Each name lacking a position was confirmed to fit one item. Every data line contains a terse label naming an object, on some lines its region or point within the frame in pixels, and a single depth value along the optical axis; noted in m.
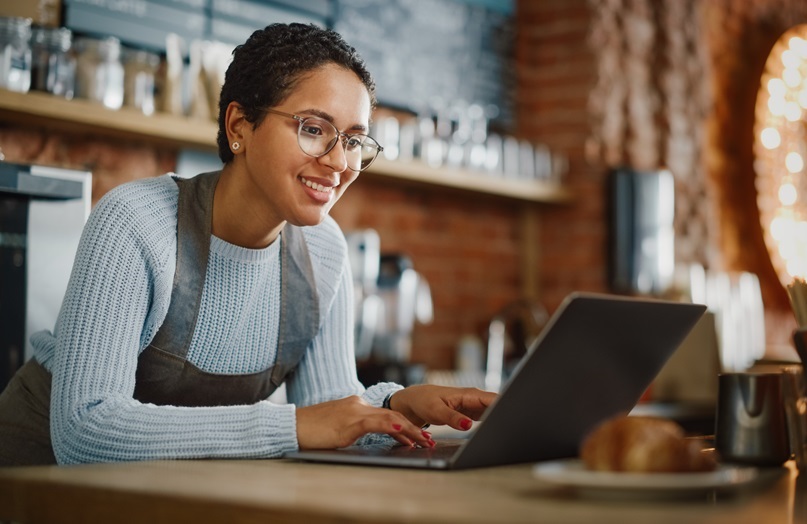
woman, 1.41
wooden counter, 0.88
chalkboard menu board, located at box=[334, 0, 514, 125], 3.90
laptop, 1.14
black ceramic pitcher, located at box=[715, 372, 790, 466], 1.31
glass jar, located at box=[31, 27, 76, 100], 2.74
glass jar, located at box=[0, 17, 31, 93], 2.63
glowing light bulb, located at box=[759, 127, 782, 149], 5.39
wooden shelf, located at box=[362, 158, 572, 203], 3.67
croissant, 1.00
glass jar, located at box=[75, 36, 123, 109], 2.85
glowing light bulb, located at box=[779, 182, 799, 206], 5.49
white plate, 0.93
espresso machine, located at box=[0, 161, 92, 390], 2.20
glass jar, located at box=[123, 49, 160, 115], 2.95
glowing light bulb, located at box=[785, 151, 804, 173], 5.53
